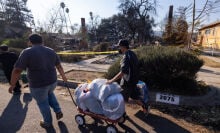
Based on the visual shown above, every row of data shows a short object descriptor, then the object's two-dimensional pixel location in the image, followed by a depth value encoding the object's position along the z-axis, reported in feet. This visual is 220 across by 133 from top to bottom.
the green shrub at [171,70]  17.99
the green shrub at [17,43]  51.27
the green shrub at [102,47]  64.80
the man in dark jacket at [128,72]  12.60
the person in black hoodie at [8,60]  20.27
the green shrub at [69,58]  43.31
